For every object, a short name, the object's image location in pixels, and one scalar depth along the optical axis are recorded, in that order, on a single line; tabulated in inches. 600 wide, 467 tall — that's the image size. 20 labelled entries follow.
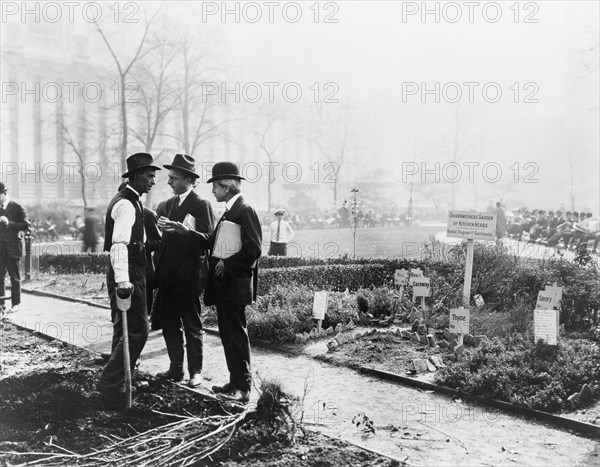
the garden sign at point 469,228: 294.5
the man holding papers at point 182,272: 226.5
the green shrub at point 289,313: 309.7
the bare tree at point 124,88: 895.1
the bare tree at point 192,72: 1104.2
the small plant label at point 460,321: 265.6
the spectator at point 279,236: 578.4
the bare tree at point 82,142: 1111.6
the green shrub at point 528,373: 204.1
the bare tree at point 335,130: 1439.5
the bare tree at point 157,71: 1021.2
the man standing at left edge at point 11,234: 374.9
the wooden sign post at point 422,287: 331.3
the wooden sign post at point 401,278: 373.2
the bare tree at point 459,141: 1589.6
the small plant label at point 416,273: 337.4
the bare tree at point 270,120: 1365.7
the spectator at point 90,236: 706.1
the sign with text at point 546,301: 265.4
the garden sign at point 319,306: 309.9
